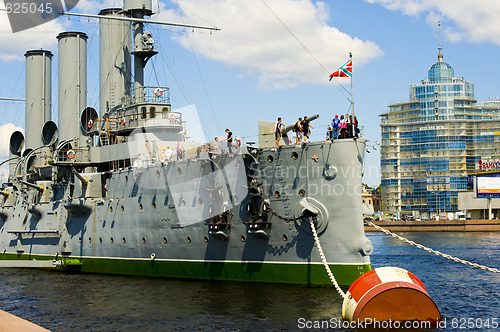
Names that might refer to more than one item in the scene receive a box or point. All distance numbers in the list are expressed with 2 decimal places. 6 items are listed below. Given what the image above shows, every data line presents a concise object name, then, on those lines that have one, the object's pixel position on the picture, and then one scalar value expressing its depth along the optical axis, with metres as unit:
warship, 23.58
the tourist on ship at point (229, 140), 25.61
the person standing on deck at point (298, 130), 24.52
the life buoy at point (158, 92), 34.22
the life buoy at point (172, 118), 32.75
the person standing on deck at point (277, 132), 25.19
